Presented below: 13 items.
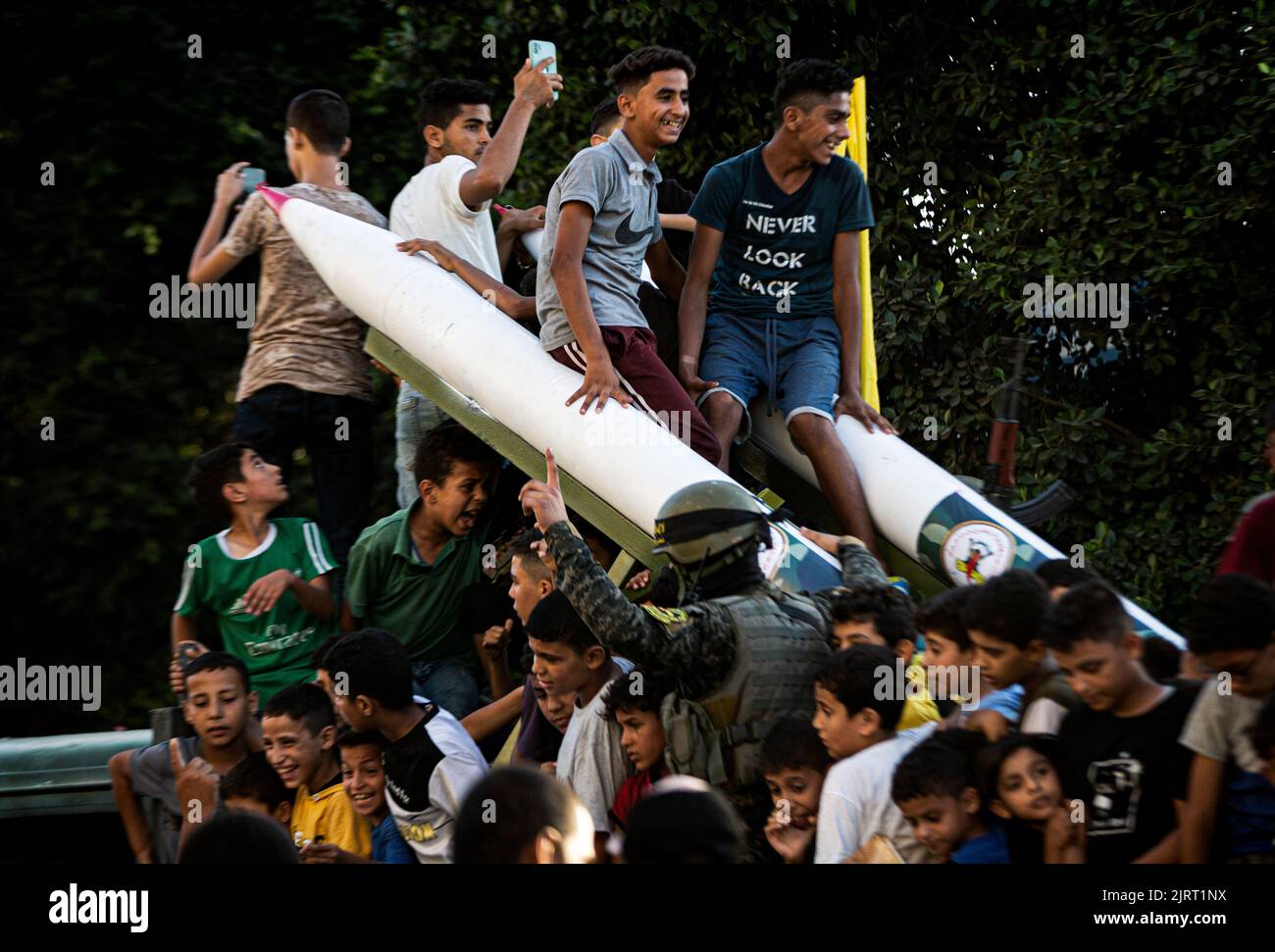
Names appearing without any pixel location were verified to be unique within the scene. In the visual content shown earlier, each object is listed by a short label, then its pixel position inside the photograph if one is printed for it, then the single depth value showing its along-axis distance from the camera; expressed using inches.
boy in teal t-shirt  229.8
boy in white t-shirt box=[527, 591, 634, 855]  190.9
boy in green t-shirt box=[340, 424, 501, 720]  231.3
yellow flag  247.8
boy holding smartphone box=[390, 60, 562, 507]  248.7
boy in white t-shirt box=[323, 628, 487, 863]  194.4
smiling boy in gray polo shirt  213.9
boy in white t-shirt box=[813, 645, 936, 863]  162.7
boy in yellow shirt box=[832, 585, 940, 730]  183.2
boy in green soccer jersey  229.6
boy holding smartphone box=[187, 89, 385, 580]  245.0
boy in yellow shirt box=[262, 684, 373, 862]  202.7
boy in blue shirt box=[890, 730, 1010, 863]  155.3
